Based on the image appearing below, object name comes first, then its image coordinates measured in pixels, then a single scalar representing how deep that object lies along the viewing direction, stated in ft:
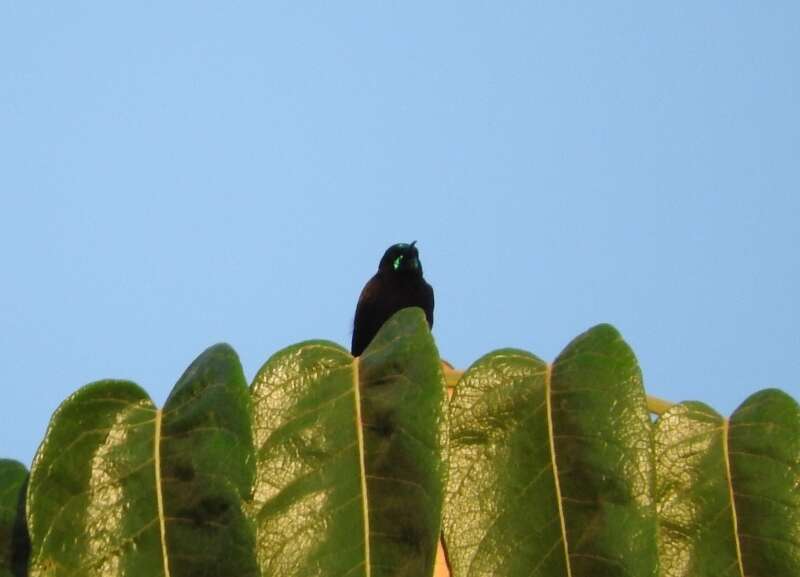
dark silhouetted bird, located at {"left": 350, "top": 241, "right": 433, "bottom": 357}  48.77
